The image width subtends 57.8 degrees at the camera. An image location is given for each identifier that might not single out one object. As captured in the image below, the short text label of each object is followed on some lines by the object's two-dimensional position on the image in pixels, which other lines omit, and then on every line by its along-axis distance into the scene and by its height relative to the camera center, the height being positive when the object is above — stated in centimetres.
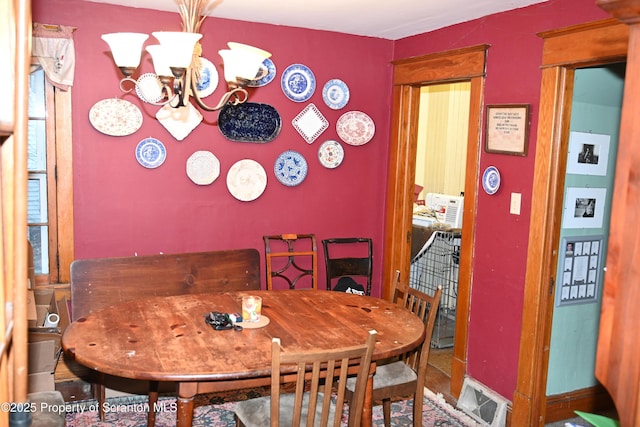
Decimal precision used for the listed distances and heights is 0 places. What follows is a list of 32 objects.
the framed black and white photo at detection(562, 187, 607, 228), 335 -19
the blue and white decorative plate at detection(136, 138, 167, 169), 383 +2
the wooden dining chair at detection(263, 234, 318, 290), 411 -73
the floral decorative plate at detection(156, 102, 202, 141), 384 +25
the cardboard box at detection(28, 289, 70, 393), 308 -106
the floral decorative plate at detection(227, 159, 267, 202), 410 -14
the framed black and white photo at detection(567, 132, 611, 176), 331 +13
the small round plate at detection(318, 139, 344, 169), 435 +8
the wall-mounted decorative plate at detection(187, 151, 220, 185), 397 -6
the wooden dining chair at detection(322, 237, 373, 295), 418 -71
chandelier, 221 +40
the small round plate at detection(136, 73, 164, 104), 376 +44
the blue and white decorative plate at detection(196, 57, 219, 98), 390 +53
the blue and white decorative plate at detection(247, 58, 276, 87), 409 +62
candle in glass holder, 265 -68
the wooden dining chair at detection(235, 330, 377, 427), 197 -83
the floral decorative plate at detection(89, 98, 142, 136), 369 +24
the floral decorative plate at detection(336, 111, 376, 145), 439 +29
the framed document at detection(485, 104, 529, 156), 326 +25
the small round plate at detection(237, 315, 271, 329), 262 -74
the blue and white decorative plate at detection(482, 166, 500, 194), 347 -5
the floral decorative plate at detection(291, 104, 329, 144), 425 +29
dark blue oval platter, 403 +27
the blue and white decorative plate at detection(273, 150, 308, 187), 423 -4
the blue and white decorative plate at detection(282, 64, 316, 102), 417 +58
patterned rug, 332 -151
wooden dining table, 217 -76
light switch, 333 -18
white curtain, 348 +60
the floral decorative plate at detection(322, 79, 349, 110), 431 +52
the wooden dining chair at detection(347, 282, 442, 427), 278 -104
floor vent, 340 -141
